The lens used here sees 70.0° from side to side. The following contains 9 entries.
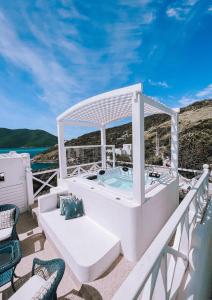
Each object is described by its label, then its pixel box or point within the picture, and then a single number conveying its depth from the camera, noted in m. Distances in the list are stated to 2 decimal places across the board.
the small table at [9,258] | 2.23
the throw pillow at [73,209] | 3.71
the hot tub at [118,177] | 5.04
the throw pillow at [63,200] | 3.87
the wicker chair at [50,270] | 1.55
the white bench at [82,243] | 2.39
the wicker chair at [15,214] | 3.07
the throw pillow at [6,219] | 3.17
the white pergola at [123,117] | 2.70
